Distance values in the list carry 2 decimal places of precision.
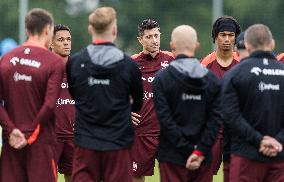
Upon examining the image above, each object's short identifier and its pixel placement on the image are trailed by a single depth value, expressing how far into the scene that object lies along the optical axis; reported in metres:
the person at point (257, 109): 17.77
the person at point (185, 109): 17.97
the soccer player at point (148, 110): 24.41
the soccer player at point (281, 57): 23.56
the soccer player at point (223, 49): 22.47
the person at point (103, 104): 18.08
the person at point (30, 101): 18.45
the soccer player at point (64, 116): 22.84
